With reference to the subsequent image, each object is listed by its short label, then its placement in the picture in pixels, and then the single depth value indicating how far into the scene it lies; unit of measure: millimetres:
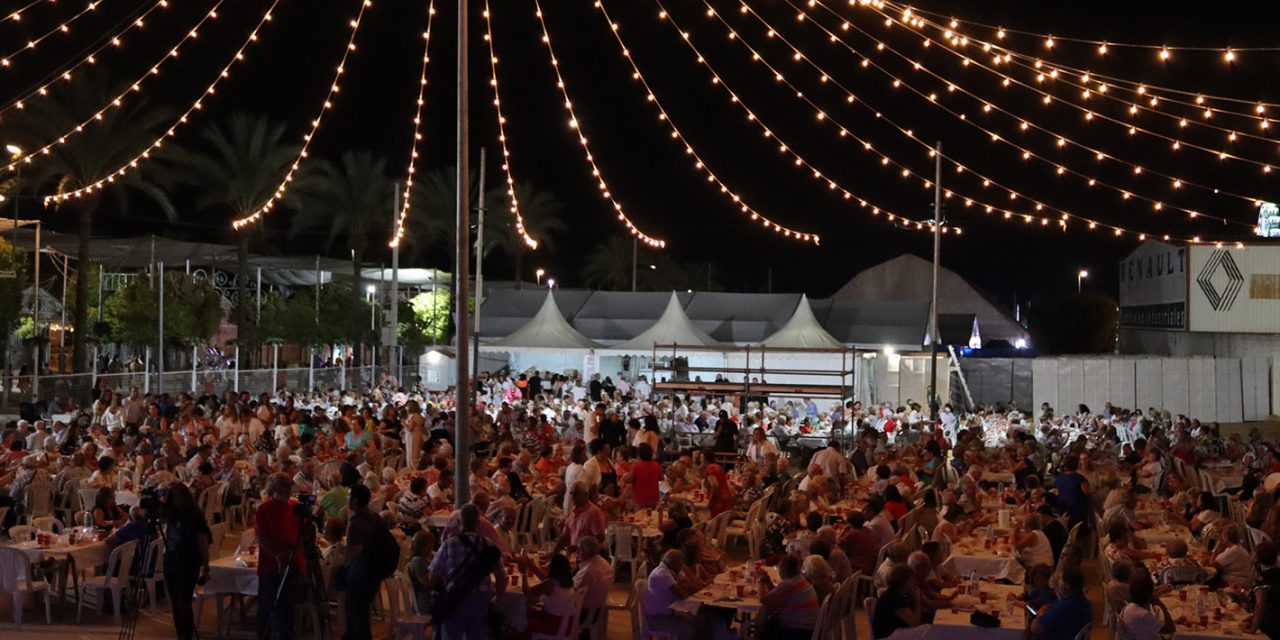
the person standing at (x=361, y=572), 9008
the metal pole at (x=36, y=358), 26984
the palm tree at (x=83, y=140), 31969
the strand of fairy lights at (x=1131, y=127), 18353
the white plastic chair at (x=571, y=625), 8773
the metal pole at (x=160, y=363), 28156
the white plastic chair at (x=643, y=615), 9068
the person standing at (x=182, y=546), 9352
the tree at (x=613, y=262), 74812
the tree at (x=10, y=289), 31734
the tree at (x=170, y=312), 35469
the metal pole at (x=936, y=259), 25953
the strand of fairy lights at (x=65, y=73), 18328
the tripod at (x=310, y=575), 9375
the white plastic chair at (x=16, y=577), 10453
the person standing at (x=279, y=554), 9406
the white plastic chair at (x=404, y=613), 9109
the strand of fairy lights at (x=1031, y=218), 19728
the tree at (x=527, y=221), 55281
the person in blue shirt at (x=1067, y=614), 8070
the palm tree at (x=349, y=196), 45031
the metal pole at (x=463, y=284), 10859
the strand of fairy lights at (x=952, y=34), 16641
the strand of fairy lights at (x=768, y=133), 18547
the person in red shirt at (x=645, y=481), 13883
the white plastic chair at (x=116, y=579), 10523
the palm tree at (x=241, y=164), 39375
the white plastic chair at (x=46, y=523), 11695
